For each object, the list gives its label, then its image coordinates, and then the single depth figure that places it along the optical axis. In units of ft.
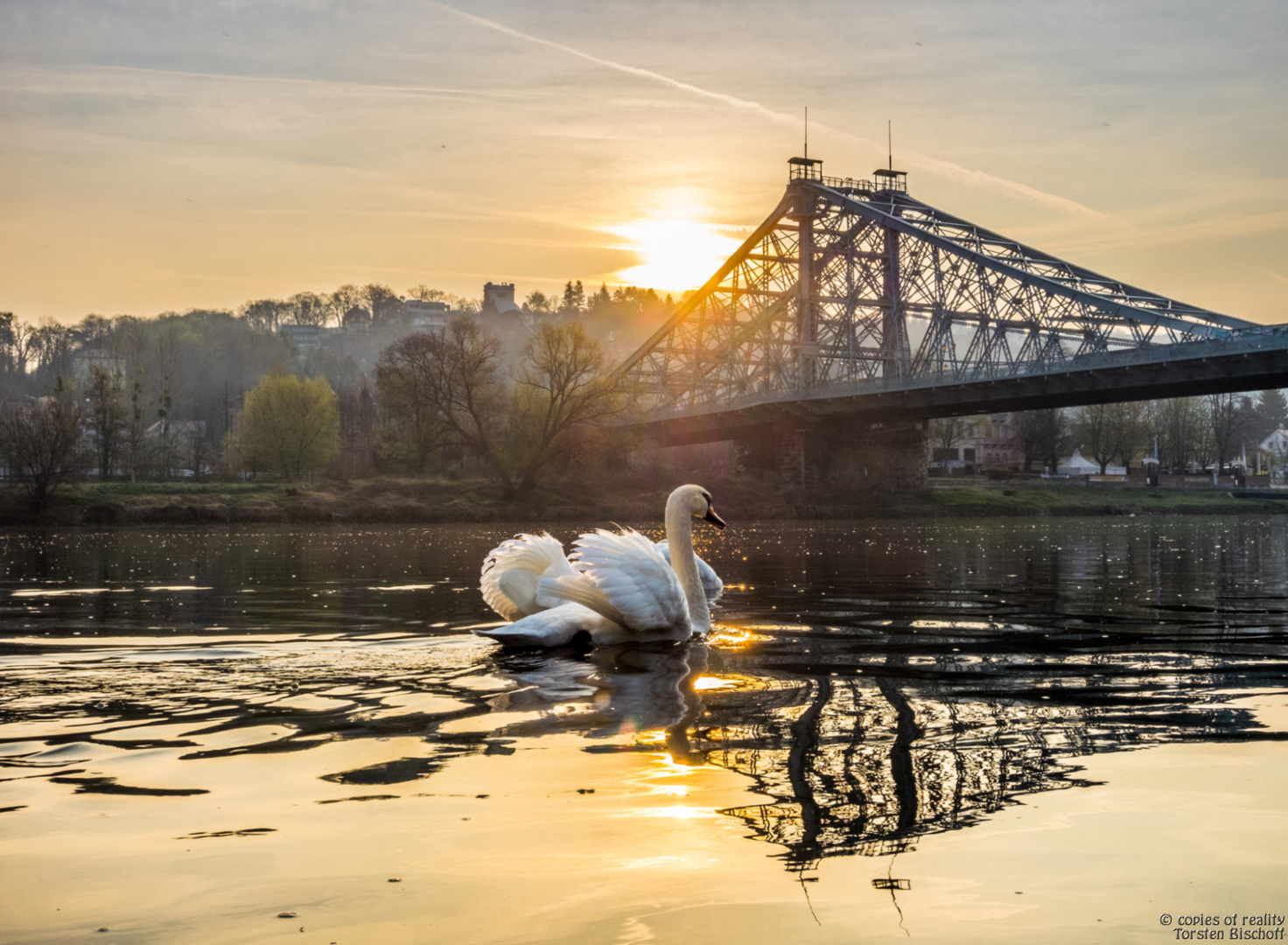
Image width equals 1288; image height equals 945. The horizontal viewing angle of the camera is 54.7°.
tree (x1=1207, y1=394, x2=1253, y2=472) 323.45
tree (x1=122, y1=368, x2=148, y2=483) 229.45
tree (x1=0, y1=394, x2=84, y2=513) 155.02
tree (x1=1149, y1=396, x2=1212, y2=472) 321.11
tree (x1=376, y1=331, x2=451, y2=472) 195.21
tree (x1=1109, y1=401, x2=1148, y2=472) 319.68
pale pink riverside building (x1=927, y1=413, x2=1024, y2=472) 396.37
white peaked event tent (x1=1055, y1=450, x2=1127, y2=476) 314.96
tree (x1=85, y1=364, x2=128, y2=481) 213.25
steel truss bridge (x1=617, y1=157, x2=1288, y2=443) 168.04
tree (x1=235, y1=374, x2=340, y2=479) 227.61
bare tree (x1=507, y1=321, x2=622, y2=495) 188.85
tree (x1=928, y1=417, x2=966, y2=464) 344.08
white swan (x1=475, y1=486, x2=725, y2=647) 32.14
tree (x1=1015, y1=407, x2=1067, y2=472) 319.27
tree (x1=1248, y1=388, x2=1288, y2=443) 563.07
